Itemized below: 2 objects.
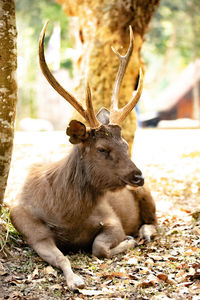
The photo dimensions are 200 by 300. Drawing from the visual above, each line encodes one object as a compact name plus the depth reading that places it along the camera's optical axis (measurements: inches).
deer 198.5
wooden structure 1273.4
